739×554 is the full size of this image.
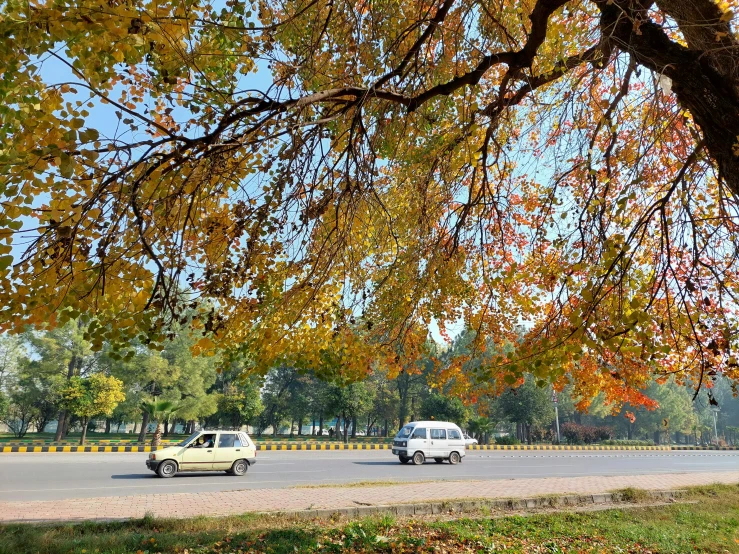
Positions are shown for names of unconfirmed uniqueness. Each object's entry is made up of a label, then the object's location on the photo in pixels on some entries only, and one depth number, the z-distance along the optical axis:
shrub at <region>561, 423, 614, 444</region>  43.72
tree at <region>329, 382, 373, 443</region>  33.91
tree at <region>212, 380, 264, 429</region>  33.72
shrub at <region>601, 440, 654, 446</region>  43.77
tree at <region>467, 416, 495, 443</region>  35.72
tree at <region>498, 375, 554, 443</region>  37.59
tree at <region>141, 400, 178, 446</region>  24.31
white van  18.05
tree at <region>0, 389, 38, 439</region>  30.28
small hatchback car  12.57
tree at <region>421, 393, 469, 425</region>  34.12
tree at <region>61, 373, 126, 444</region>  25.27
